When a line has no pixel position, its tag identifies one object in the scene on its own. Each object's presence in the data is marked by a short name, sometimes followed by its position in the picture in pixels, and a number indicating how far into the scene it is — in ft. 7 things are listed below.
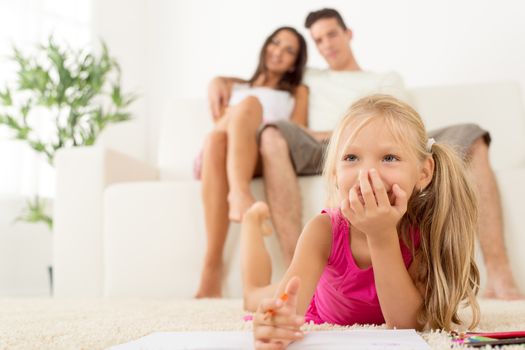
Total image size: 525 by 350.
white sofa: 5.50
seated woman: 5.29
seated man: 4.89
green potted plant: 8.39
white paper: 2.10
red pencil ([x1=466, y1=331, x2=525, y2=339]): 2.18
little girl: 2.55
